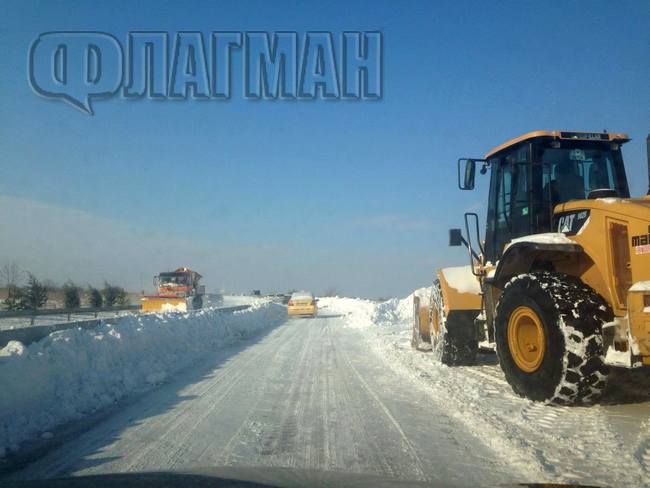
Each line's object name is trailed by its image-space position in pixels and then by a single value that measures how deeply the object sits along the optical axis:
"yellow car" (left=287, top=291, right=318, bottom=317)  30.28
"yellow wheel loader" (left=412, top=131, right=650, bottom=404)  5.14
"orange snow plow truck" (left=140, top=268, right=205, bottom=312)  31.88
